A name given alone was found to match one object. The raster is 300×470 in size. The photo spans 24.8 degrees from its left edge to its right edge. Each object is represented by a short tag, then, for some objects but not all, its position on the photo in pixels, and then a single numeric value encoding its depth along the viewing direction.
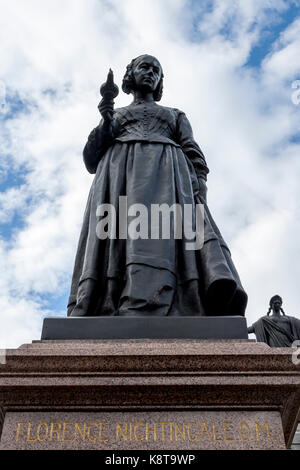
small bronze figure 14.93
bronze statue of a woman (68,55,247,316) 6.70
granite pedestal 4.89
